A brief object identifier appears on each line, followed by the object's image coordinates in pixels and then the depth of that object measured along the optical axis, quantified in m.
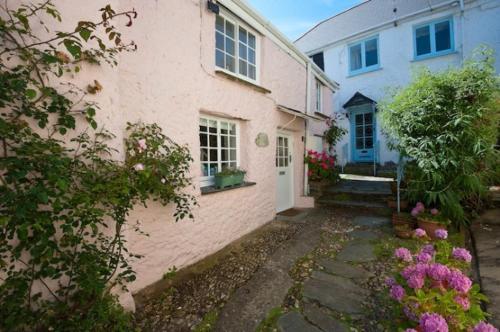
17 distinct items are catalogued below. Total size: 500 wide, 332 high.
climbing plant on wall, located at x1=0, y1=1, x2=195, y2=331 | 1.62
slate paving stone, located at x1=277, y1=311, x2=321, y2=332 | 2.26
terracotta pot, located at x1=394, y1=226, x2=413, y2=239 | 4.36
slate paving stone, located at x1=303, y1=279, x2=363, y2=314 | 2.55
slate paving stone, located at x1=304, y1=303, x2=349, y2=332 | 2.26
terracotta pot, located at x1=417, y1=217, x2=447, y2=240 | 4.13
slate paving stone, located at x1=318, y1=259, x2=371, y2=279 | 3.21
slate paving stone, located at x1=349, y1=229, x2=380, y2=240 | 4.52
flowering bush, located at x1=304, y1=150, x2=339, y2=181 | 7.36
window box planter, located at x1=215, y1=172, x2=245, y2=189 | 4.13
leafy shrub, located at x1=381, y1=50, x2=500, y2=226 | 3.90
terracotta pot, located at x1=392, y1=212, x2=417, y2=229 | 4.64
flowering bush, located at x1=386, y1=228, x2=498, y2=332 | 1.35
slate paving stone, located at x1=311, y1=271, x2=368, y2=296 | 2.86
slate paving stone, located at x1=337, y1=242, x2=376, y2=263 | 3.67
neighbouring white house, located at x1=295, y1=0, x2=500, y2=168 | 8.42
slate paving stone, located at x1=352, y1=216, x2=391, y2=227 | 5.25
